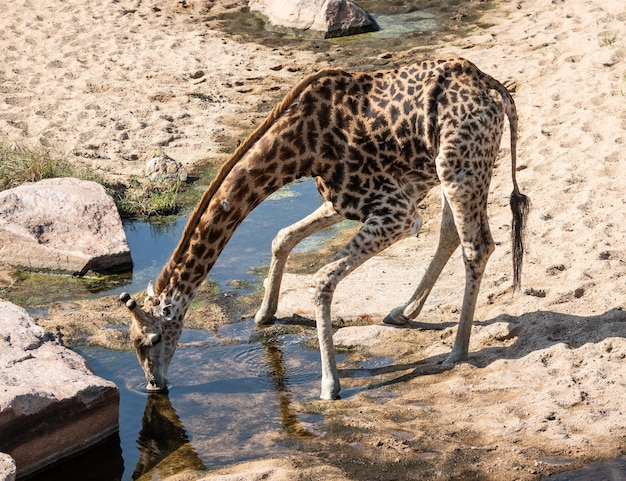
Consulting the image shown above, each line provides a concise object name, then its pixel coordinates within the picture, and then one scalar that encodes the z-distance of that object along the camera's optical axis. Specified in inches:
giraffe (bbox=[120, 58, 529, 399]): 532.1
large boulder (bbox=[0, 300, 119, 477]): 464.8
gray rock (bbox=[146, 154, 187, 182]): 846.5
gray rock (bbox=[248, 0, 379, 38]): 1189.1
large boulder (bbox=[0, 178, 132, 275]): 708.7
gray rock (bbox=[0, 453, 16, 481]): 401.8
